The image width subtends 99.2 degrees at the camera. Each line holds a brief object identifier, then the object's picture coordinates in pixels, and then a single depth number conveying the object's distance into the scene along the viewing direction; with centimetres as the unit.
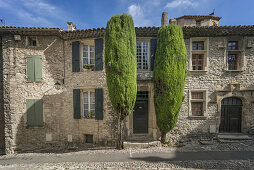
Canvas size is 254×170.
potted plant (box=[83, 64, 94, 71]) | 708
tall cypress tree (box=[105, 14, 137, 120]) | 553
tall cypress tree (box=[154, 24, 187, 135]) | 595
